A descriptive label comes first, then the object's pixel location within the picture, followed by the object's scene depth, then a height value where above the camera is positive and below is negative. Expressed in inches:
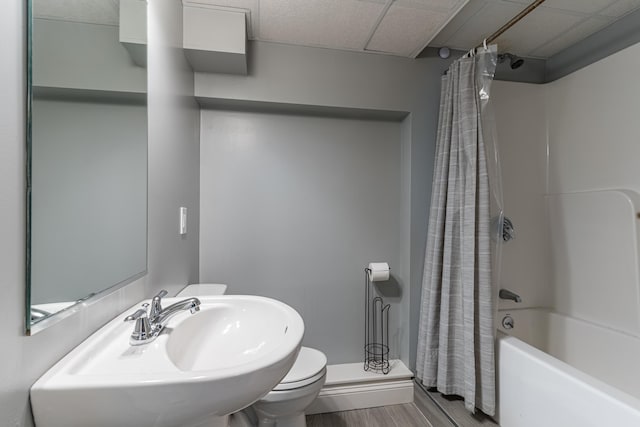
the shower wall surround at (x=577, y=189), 61.4 +6.5
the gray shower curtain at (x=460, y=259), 55.2 -9.9
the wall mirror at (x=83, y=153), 21.0 +6.2
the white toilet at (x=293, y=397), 48.3 -33.2
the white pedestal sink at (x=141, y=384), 19.5 -12.9
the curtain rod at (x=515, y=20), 51.5 +39.8
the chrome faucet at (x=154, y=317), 27.2 -11.4
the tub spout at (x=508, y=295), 70.2 -21.6
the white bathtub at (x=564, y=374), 38.1 -29.9
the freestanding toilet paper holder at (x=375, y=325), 76.2 -31.5
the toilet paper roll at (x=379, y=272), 70.4 -15.0
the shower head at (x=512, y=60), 63.4 +37.3
